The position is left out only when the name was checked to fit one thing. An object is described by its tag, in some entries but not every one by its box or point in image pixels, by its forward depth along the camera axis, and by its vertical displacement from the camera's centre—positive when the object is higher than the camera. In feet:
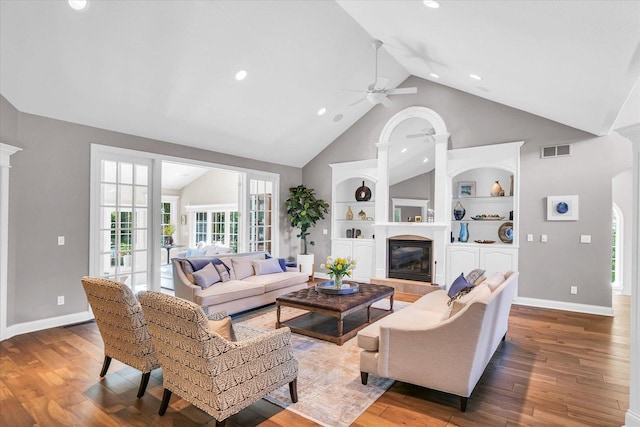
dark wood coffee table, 12.57 -3.52
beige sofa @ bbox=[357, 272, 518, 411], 7.84 -3.24
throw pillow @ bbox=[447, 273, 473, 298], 11.69 -2.42
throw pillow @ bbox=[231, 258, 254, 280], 17.56 -2.70
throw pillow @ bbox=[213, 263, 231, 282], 16.53 -2.75
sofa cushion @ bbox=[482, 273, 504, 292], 10.33 -2.05
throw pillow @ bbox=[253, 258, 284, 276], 18.44 -2.78
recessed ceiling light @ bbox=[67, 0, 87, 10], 10.48 +6.50
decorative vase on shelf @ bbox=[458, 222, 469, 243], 20.79 -0.90
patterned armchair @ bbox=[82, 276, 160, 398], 8.57 -2.78
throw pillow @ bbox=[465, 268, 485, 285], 12.41 -2.15
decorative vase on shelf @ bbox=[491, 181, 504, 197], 19.98 +1.62
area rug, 8.14 -4.65
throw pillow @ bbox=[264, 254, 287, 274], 19.89 -2.77
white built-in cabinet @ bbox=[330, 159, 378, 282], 24.23 +0.03
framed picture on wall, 17.16 +0.51
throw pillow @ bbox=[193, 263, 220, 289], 15.21 -2.78
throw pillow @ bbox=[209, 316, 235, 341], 7.36 -2.43
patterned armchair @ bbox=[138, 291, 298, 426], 6.59 -3.03
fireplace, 21.47 -2.71
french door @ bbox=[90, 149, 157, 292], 15.70 -0.17
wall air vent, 17.36 +3.46
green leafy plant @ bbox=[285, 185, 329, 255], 25.29 +0.61
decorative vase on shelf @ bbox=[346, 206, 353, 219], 26.17 +0.18
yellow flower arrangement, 14.42 -2.18
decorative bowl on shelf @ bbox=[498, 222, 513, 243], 19.25 -0.83
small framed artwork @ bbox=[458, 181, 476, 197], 20.93 +1.77
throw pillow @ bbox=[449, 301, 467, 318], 8.60 -2.27
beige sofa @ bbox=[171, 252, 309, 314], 14.67 -3.28
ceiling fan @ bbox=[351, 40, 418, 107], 15.49 +5.70
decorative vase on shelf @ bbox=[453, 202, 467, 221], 21.16 +0.39
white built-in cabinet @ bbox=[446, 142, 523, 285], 18.83 +0.74
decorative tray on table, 14.28 -3.08
